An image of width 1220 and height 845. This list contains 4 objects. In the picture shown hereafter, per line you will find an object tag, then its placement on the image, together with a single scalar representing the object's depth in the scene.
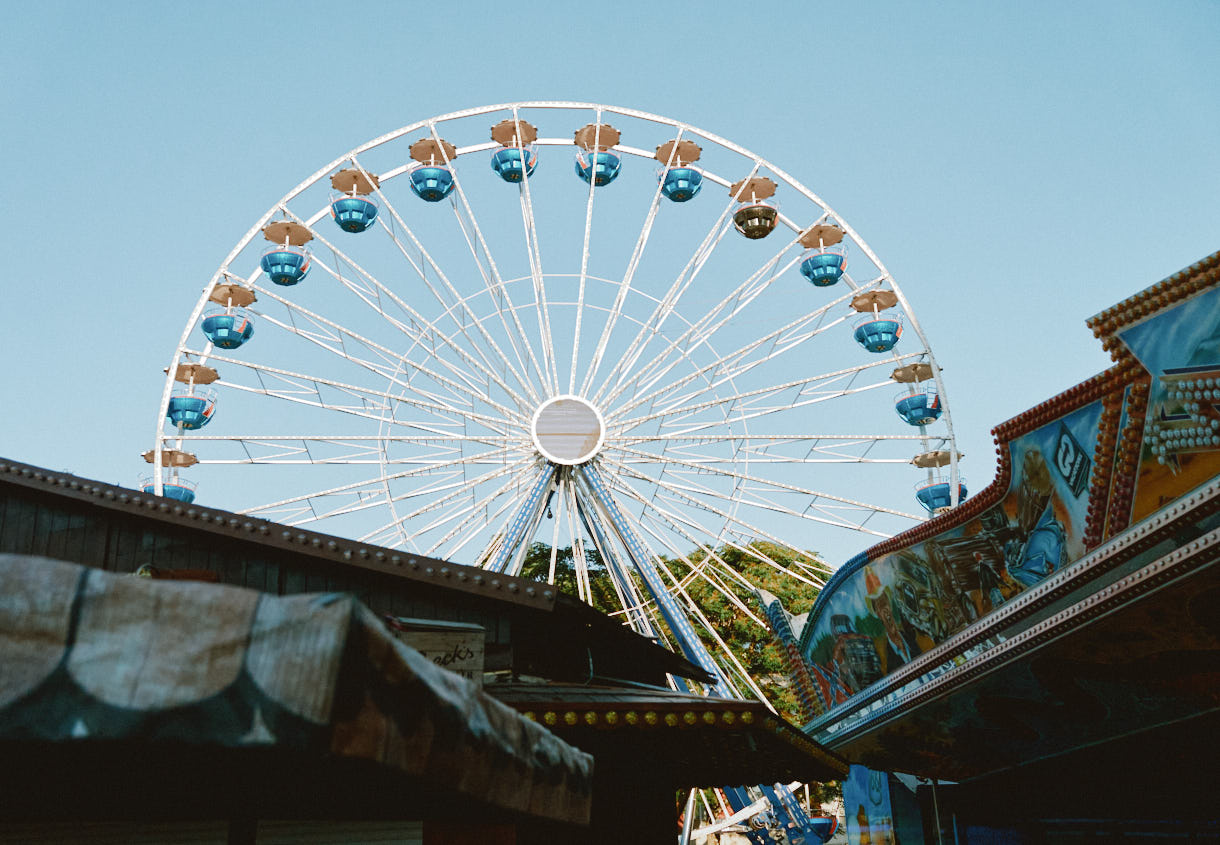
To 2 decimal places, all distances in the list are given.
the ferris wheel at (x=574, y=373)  20.00
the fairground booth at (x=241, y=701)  2.28
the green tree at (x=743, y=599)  33.44
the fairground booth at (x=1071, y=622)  7.96
